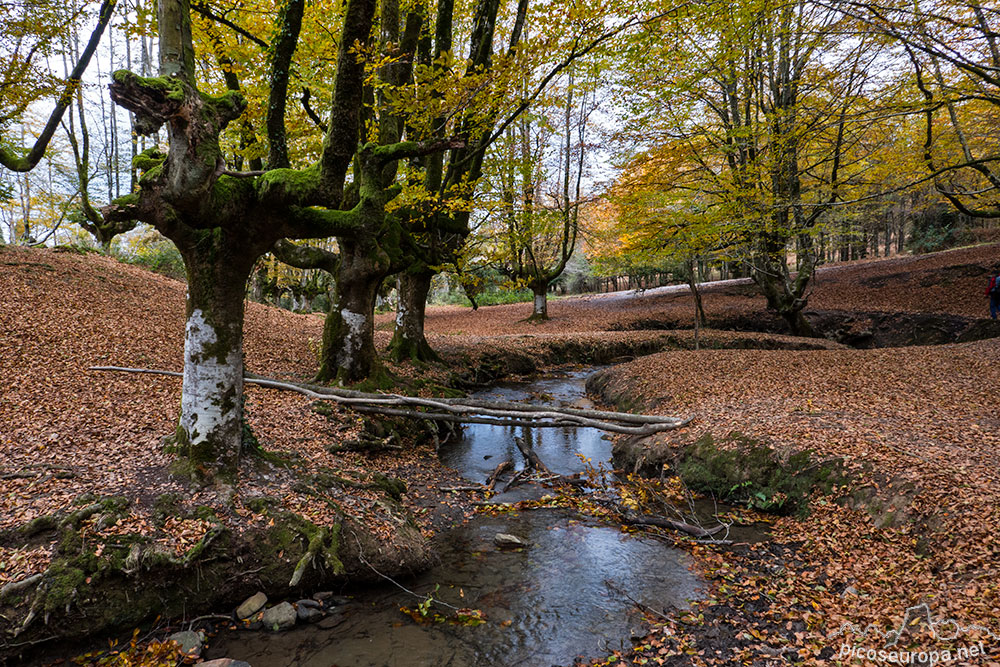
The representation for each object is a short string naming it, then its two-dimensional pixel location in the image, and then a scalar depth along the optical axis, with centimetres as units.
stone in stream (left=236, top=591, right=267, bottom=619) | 407
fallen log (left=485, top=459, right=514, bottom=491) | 734
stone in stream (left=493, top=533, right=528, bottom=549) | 554
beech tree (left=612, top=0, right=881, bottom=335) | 1138
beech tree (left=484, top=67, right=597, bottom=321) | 1528
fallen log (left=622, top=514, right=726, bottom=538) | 546
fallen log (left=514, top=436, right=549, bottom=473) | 797
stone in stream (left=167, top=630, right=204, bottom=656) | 360
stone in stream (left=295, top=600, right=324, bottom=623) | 414
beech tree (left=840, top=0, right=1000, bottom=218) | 576
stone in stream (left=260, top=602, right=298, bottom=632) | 400
